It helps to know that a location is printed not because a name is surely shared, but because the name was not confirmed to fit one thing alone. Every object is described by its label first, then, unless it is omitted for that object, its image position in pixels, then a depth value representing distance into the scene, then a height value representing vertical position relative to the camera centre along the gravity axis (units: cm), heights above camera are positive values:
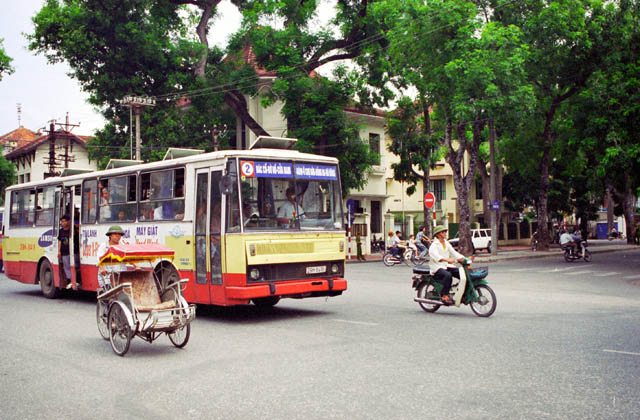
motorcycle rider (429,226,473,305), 1184 -43
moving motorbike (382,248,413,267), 2975 -92
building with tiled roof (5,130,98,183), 6469 +909
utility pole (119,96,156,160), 3183 +696
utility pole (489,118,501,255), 3419 +163
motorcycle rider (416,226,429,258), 2853 -27
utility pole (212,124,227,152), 3882 +678
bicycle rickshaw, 842 -80
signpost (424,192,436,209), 3244 +187
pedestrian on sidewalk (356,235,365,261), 3319 -51
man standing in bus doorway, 1542 -2
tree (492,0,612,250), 2944 +894
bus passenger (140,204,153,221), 1311 +60
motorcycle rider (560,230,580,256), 3028 -29
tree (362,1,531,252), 2756 +784
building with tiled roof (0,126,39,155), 8699 +1443
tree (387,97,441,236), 3672 +552
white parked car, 4525 -13
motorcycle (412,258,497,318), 1161 -98
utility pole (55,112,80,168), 5362 +964
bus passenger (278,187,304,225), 1176 +53
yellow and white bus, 1130 +40
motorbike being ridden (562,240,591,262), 3033 -85
